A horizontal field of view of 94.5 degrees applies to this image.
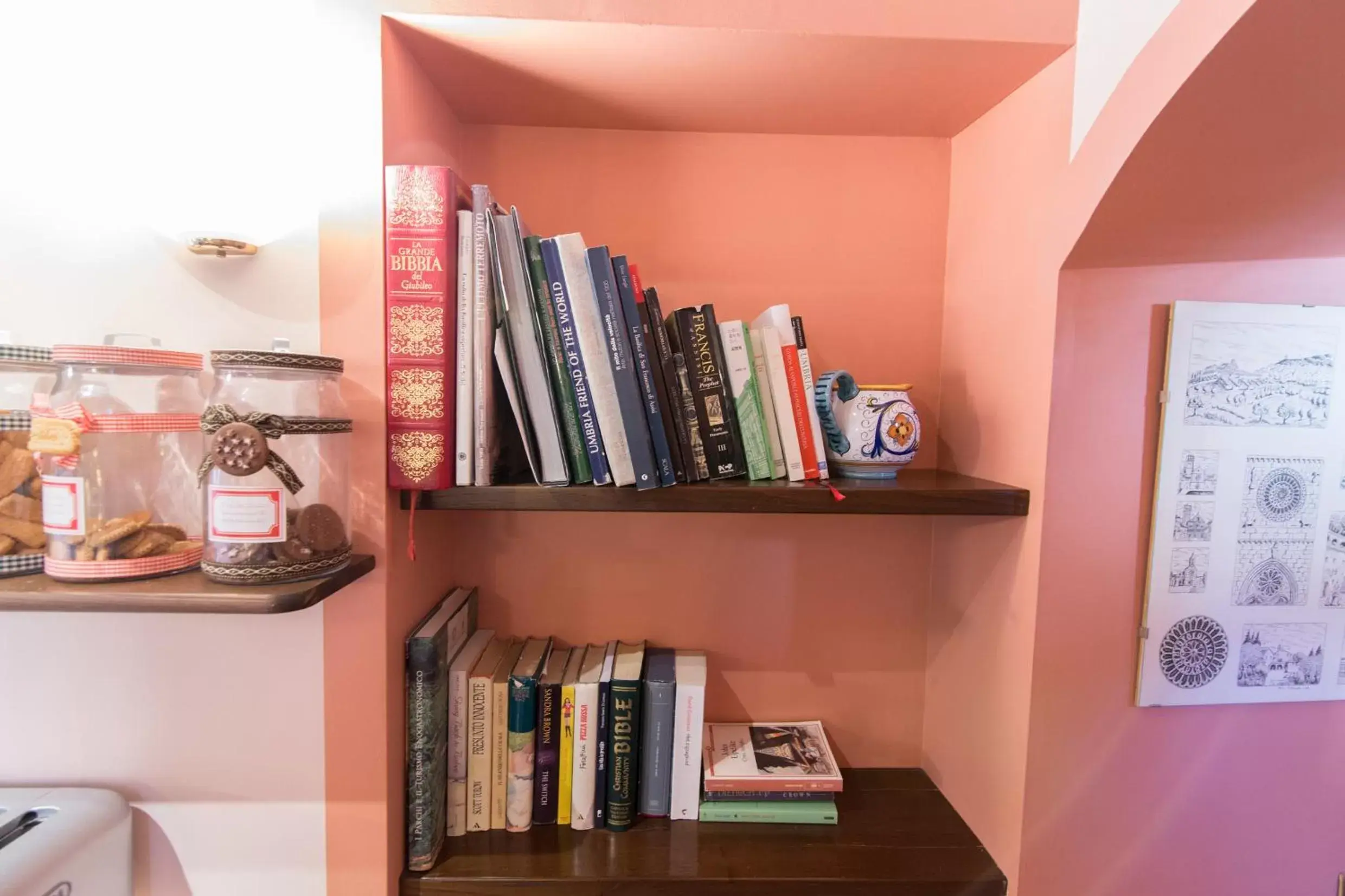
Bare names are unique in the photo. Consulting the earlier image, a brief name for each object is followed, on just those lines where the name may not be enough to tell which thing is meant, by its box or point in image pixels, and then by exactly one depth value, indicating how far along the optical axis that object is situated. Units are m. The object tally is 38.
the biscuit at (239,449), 0.66
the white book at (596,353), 0.78
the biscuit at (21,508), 0.71
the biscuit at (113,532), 0.68
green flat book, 0.96
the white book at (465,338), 0.78
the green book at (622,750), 0.93
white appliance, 0.69
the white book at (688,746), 0.94
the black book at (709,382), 0.84
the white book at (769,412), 0.87
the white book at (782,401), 0.86
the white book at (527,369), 0.79
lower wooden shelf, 0.84
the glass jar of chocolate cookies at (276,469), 0.66
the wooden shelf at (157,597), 0.65
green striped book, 0.85
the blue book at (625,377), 0.78
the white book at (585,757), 0.93
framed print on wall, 0.84
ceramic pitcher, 0.86
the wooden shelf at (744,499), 0.78
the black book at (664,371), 0.82
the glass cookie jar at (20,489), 0.71
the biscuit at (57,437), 0.68
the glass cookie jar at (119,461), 0.68
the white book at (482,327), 0.78
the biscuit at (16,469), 0.71
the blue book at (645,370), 0.79
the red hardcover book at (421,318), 0.76
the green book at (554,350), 0.79
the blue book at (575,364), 0.78
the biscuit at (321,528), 0.72
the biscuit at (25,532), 0.71
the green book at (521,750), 0.91
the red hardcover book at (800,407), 0.86
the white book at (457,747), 0.91
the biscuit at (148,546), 0.70
